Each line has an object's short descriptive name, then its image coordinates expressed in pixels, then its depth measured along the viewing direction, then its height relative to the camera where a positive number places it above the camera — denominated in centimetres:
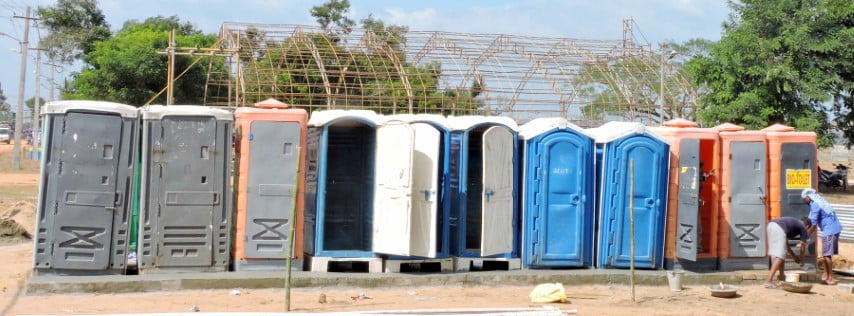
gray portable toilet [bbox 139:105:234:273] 1019 +18
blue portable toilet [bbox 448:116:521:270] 1108 +36
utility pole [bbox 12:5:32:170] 3850 +459
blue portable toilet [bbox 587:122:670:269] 1171 +39
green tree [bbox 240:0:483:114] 2930 +459
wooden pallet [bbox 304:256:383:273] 1086 -65
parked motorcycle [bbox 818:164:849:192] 3312 +185
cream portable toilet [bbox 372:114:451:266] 1060 +30
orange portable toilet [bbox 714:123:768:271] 1219 +43
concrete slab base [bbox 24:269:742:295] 966 -79
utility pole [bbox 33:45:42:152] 4003 +469
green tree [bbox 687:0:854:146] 2694 +492
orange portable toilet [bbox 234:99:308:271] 1053 +30
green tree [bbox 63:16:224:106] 3228 +468
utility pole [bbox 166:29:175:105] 2341 +366
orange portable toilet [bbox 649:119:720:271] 1191 +40
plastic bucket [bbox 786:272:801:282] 1200 -65
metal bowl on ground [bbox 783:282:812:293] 1145 -74
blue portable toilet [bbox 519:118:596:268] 1149 +34
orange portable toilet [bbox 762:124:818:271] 1234 +80
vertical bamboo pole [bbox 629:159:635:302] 1072 +21
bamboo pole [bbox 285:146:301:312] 857 -54
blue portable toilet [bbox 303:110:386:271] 1093 +33
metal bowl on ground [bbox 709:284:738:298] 1100 -80
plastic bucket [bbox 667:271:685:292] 1129 -70
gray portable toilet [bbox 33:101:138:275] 984 +13
